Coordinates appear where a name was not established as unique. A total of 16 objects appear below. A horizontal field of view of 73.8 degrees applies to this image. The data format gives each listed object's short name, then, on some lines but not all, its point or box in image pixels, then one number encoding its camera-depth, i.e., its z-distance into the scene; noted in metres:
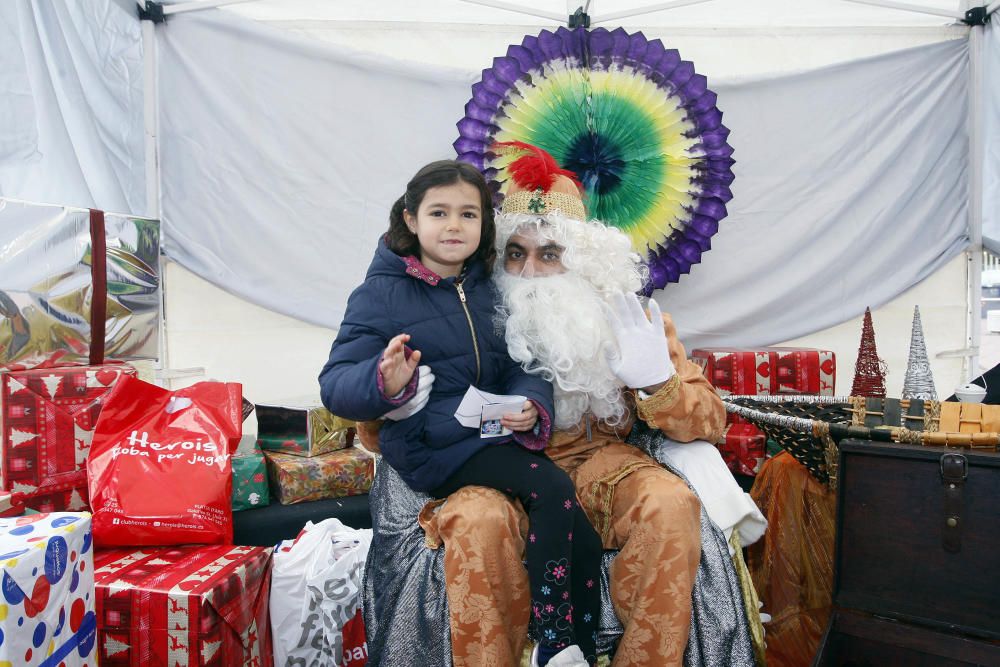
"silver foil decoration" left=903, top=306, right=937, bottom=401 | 2.28
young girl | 1.56
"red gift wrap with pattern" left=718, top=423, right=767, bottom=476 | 2.50
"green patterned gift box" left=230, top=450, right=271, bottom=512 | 2.27
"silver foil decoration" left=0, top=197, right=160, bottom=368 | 1.93
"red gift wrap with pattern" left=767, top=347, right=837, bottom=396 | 2.70
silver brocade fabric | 1.62
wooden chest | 1.53
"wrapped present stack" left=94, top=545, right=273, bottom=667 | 1.62
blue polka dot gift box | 1.16
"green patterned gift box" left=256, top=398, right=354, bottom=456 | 2.38
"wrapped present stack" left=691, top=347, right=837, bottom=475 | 2.67
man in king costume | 1.55
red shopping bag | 1.90
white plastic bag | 1.91
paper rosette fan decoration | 2.56
